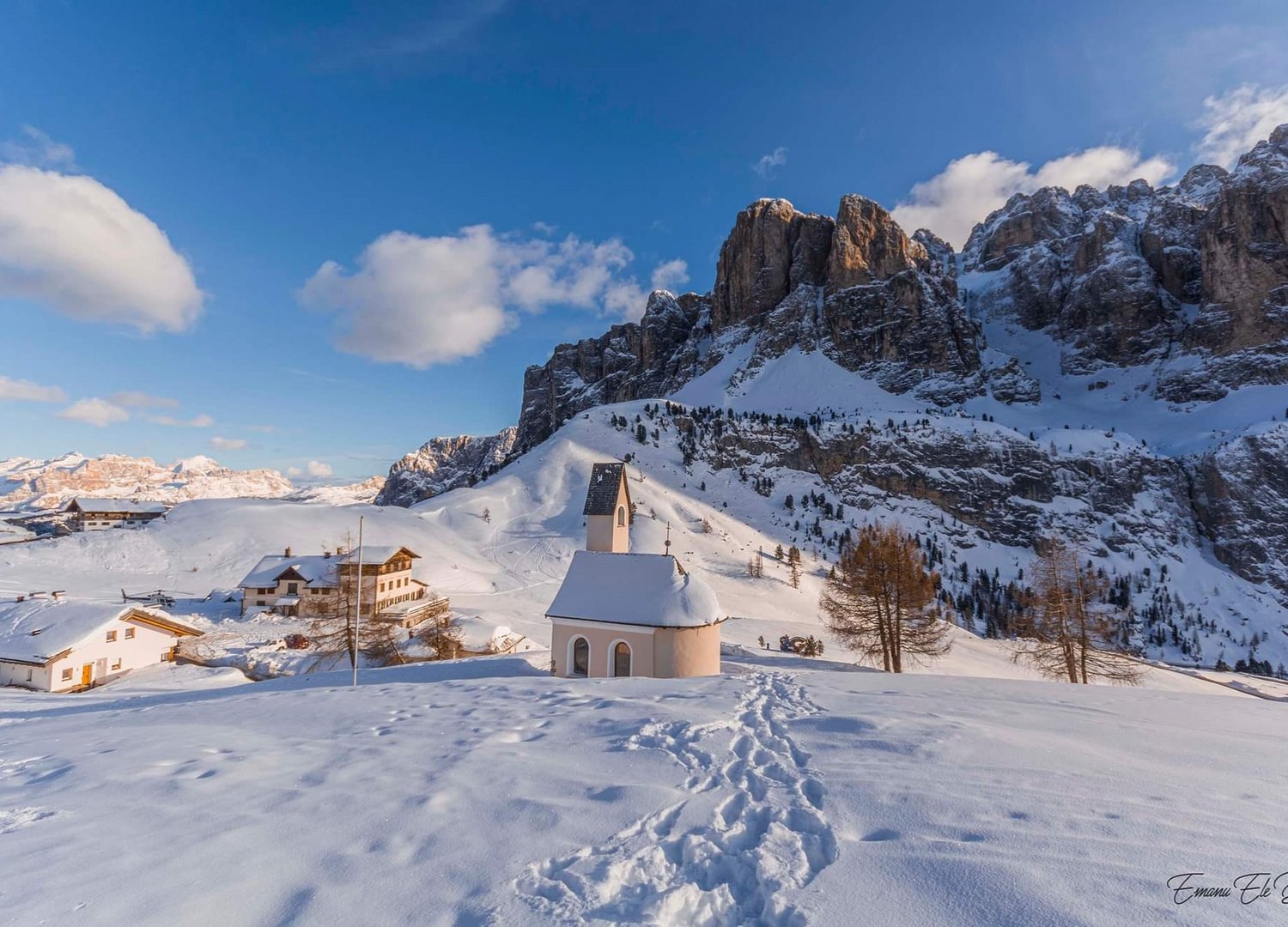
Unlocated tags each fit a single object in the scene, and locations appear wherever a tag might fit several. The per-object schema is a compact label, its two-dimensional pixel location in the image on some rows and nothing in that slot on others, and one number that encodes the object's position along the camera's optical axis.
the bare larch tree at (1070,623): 24.31
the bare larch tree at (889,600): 25.92
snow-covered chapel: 22.89
